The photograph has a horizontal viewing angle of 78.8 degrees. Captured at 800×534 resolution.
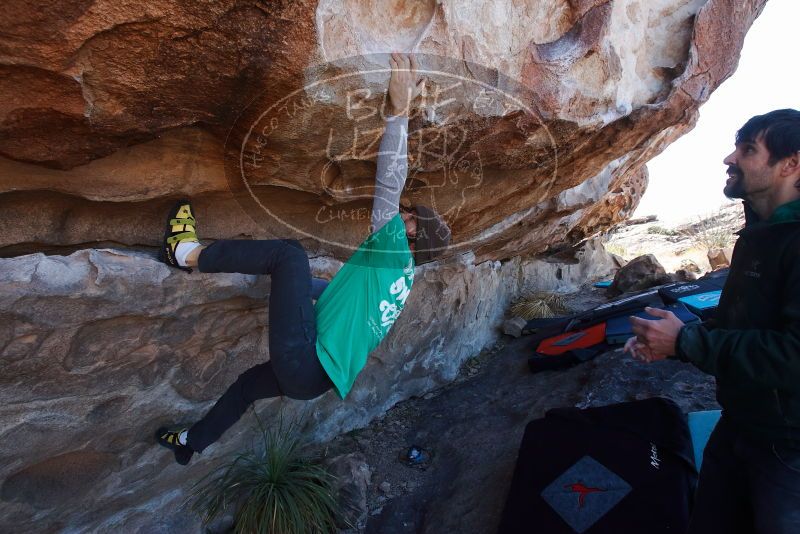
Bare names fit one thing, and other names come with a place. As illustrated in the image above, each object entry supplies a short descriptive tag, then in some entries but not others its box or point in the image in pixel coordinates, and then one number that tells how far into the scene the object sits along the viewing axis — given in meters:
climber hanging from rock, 2.11
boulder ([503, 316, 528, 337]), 6.33
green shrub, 3.03
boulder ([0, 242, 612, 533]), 2.04
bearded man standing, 1.57
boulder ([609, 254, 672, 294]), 7.54
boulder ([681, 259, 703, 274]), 9.88
